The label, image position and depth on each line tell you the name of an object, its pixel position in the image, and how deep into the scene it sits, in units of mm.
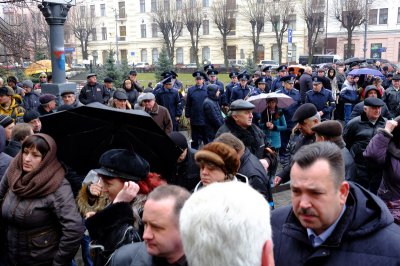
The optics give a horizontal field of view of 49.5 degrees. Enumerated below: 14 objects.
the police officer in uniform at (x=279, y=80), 13389
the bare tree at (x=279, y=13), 52125
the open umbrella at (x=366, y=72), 11948
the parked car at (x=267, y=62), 51162
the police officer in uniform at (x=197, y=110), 10297
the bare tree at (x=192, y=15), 57438
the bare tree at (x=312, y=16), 49562
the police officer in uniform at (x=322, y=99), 10266
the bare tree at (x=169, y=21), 57875
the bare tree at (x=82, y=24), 63500
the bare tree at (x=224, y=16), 56094
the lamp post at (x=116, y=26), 65125
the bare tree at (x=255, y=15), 53969
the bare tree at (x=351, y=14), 46250
